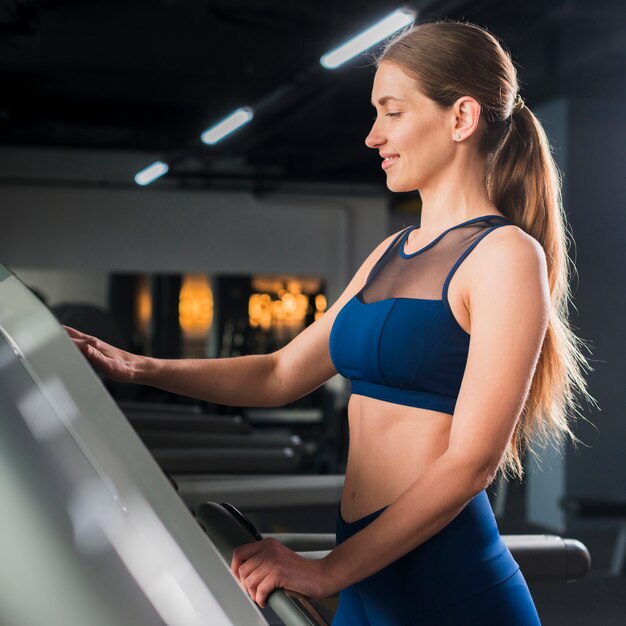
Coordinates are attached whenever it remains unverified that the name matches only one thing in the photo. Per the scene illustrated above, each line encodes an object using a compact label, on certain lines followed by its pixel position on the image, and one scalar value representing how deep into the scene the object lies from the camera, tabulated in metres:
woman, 0.88
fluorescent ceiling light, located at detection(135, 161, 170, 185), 9.47
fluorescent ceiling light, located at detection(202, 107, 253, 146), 6.74
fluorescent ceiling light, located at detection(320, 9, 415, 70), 3.95
